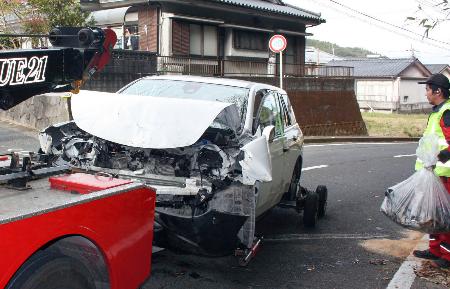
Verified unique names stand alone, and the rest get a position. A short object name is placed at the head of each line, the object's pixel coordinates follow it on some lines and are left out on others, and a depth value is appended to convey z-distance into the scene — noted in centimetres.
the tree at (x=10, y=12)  1543
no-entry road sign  1662
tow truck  253
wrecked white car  427
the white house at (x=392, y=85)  4866
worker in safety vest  515
